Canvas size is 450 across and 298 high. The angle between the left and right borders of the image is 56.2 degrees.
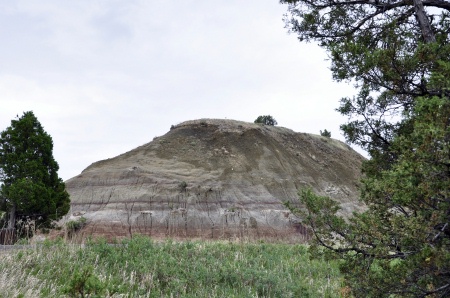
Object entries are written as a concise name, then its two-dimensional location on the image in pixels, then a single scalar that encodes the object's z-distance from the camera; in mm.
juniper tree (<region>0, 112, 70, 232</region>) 22859
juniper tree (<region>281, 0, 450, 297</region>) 4715
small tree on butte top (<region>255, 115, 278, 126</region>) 62094
